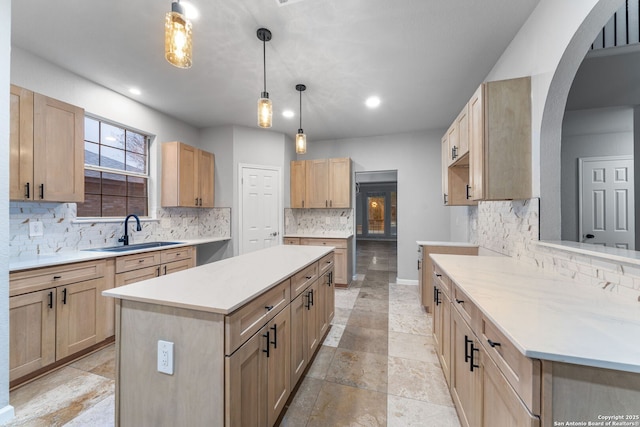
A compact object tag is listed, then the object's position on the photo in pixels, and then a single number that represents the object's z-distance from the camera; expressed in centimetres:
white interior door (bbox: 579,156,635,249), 308
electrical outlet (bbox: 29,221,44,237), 233
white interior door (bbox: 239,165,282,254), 439
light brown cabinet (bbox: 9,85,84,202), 201
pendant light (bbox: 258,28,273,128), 193
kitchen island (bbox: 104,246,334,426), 102
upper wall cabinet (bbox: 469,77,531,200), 181
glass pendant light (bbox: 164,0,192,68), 113
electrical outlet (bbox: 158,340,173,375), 107
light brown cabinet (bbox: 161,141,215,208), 367
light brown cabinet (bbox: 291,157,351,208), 458
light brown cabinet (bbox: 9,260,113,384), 181
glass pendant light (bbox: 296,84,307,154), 257
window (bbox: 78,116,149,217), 293
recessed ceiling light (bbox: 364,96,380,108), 324
